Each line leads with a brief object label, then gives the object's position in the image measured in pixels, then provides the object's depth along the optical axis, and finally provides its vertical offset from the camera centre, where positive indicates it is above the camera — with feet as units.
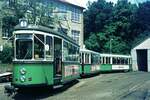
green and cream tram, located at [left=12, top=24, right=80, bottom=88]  31.39 -0.38
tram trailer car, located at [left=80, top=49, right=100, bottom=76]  60.76 -2.44
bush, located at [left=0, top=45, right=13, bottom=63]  63.42 -0.44
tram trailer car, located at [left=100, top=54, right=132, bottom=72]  83.98 -3.55
